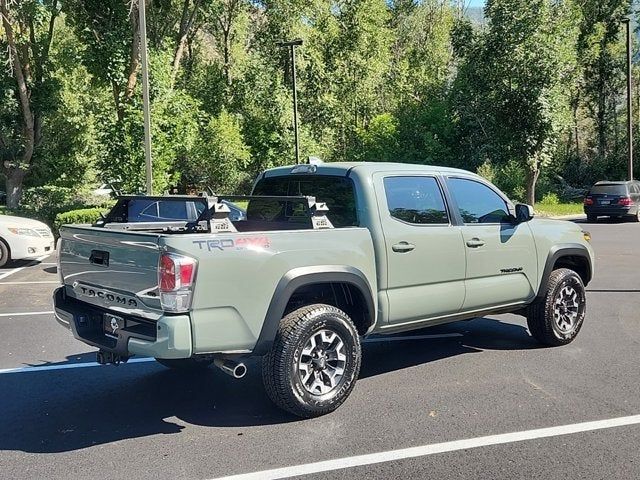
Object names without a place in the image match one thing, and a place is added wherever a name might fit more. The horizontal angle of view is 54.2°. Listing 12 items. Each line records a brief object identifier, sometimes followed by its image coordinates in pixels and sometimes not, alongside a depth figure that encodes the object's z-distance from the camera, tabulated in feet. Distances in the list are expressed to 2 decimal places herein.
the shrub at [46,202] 68.74
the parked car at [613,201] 74.59
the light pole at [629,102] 92.97
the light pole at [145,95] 52.70
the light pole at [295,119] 87.97
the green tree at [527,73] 85.76
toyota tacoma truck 13.46
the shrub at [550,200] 106.42
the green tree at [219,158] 94.48
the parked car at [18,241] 42.04
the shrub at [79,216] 60.90
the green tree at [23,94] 70.79
